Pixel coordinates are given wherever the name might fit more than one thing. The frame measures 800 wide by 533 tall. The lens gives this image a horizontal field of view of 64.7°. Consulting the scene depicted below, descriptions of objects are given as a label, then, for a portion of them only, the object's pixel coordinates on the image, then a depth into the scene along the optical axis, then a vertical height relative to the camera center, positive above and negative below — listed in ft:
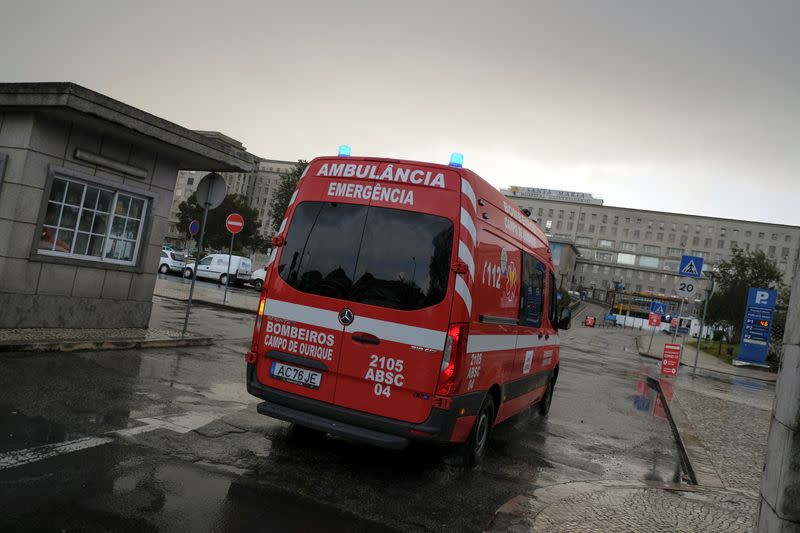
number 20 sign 72.74 +5.82
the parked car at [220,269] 121.70 -3.33
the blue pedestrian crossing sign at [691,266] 72.08 +8.24
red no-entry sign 65.89 +3.21
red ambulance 16.52 -0.66
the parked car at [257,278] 126.21 -3.94
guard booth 29.71 +1.34
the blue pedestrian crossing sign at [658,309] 112.67 +4.33
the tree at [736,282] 166.81 +20.08
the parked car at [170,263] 126.72 -4.16
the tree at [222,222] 256.93 +11.58
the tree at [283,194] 240.32 +27.32
